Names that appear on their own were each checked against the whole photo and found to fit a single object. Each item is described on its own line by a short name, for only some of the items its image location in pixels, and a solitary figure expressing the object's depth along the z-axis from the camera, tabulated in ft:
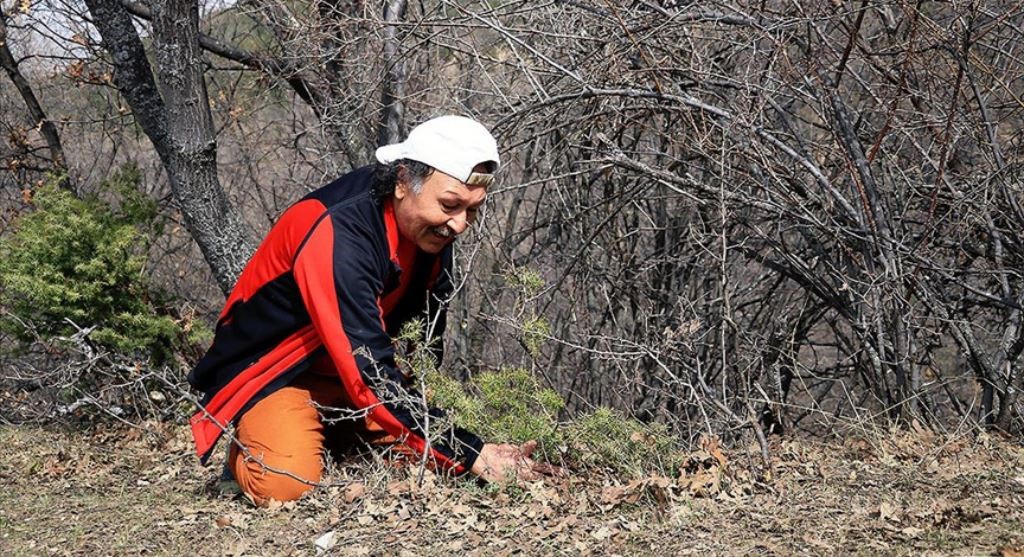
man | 13.91
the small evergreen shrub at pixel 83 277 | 21.43
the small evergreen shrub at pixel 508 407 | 14.39
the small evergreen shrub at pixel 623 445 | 14.34
